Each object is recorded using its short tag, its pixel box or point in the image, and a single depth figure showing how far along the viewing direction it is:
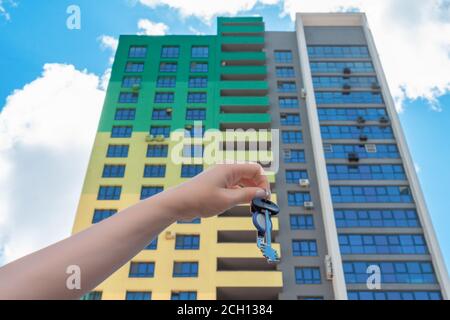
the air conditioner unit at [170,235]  28.23
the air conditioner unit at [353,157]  33.78
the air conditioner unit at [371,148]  34.78
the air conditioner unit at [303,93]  37.97
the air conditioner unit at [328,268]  27.73
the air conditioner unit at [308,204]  31.20
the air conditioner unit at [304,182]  32.03
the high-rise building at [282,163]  27.59
